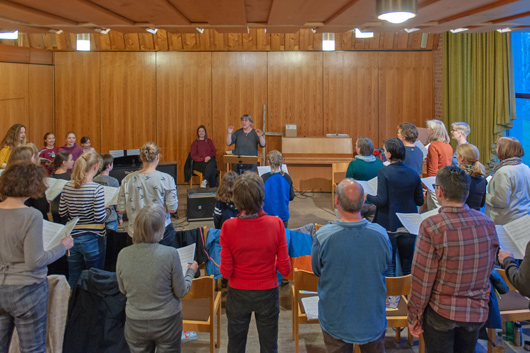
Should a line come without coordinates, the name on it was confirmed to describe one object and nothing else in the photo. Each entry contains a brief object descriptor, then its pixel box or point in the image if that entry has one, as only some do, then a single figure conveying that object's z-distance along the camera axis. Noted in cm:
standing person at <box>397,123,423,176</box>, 536
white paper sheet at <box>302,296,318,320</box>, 351
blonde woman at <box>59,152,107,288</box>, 402
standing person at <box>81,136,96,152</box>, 768
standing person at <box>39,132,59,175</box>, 734
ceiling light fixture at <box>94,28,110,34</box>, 426
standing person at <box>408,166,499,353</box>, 252
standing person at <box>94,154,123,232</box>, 486
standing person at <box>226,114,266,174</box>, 845
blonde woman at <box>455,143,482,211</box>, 416
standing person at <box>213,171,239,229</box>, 434
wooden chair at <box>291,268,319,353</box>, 347
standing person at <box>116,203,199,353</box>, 267
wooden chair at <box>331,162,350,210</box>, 875
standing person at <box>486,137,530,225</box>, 427
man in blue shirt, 252
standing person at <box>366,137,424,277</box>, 430
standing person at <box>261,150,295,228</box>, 500
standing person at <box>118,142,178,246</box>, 431
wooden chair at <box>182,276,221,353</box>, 336
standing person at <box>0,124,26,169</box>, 639
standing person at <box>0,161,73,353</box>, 279
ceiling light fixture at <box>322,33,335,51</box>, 942
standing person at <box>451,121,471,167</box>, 557
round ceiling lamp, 267
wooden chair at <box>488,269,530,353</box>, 344
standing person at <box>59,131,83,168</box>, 763
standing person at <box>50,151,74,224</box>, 515
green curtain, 799
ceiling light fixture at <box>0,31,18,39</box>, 454
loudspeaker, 761
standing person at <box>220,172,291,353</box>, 286
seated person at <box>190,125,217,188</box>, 951
